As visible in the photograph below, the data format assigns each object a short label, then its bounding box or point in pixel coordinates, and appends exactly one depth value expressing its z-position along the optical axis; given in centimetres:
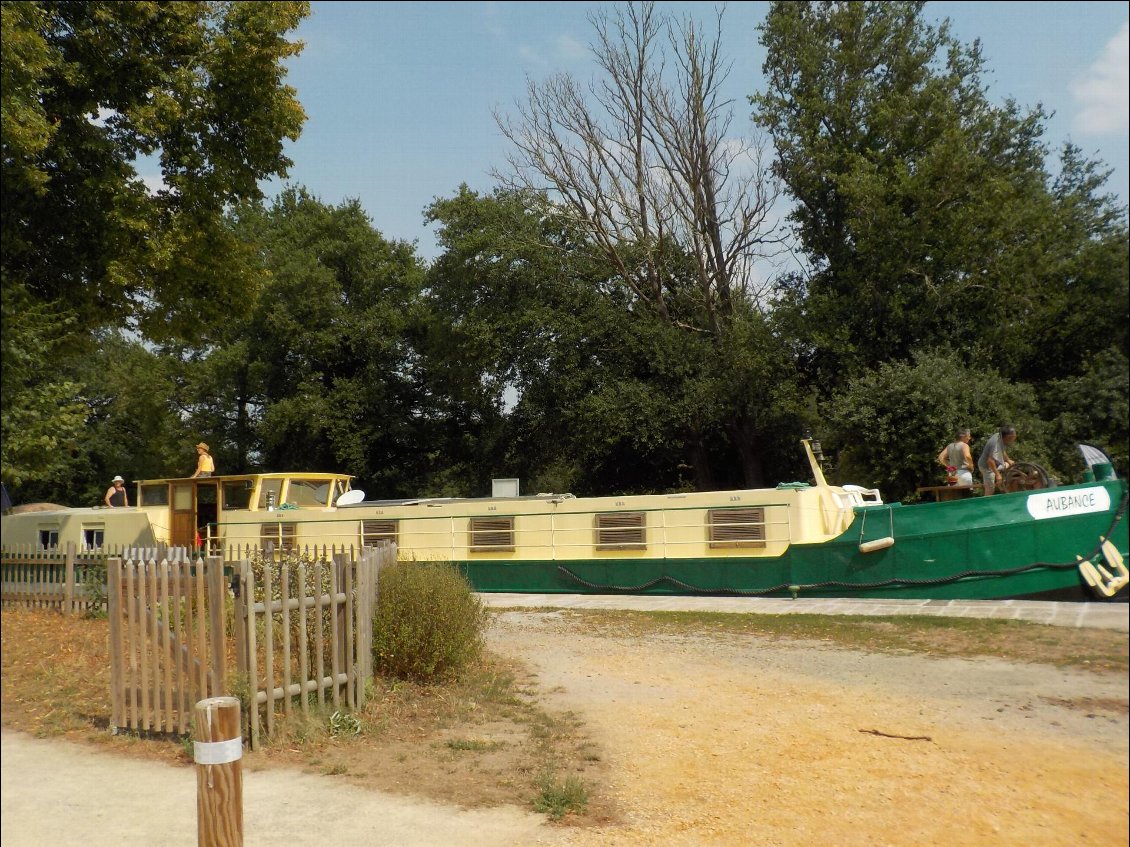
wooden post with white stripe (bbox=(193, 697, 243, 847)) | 304
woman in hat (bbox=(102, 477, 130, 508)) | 1564
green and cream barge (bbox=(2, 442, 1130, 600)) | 1002
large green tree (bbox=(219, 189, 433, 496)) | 2486
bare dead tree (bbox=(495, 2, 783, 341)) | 1994
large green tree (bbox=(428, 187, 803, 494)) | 2153
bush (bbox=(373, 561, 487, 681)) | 644
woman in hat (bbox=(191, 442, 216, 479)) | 1358
